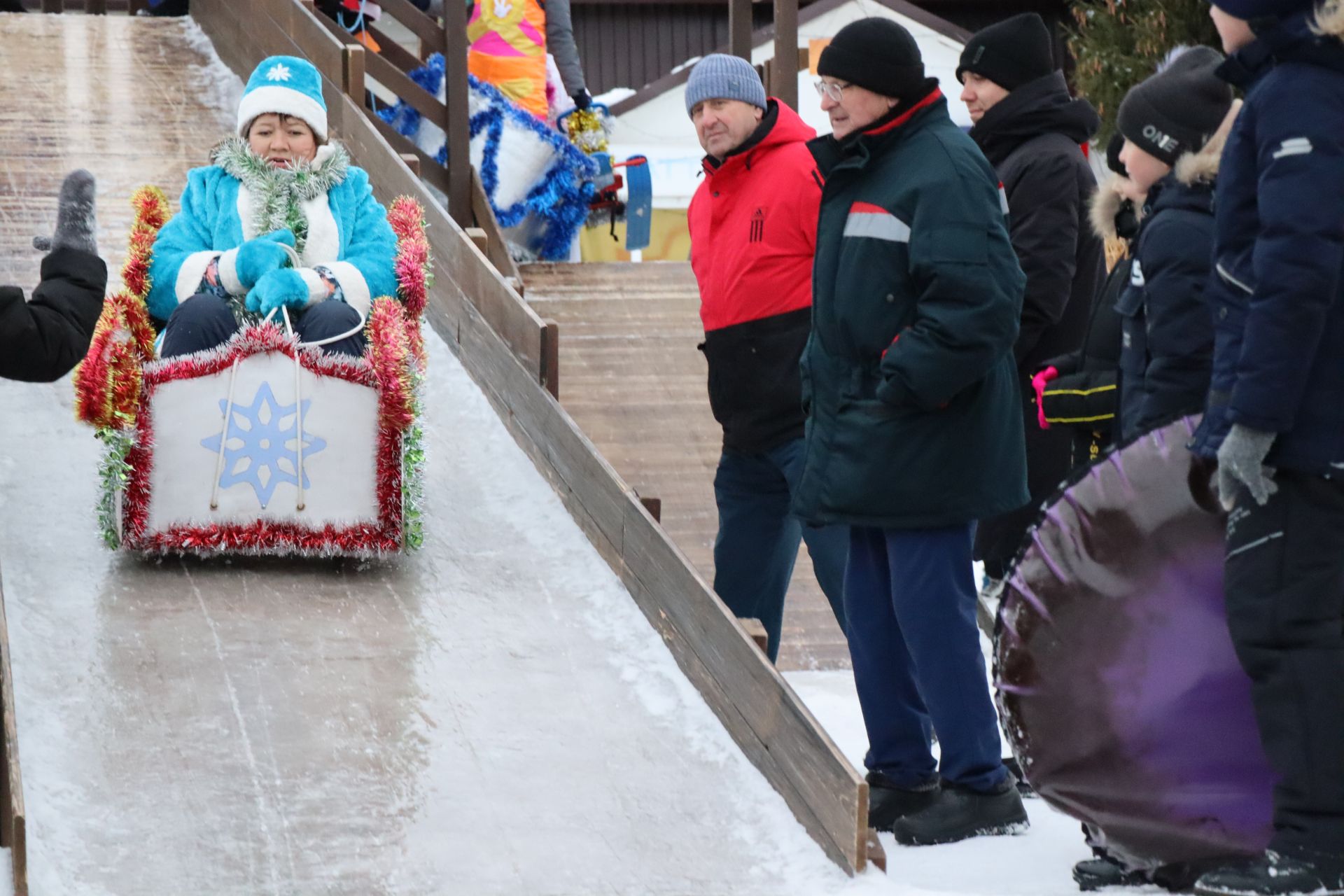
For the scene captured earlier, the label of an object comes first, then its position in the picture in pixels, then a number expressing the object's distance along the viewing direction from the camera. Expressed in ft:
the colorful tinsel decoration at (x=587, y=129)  56.44
